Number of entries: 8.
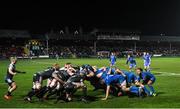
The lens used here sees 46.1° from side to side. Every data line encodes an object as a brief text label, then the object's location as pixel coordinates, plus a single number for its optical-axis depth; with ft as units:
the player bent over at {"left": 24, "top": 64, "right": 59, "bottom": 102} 31.25
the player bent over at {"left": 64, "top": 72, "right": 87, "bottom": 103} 30.21
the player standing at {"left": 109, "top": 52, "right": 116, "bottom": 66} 82.52
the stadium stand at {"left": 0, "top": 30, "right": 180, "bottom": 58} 171.45
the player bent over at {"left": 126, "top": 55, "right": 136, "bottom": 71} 74.17
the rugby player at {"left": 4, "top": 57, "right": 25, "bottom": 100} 32.29
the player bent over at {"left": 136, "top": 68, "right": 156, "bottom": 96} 33.86
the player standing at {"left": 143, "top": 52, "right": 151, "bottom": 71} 72.69
